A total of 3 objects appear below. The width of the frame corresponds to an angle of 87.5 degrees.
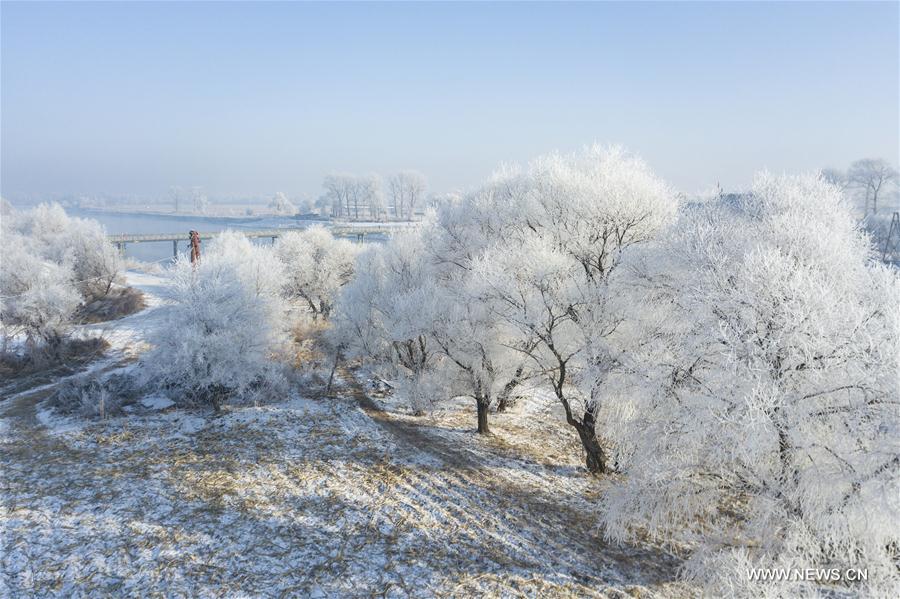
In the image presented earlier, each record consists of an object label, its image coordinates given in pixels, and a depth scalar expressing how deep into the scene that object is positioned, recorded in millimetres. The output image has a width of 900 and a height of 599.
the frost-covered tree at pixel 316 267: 43781
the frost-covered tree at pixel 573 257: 14789
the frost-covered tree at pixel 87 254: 39719
